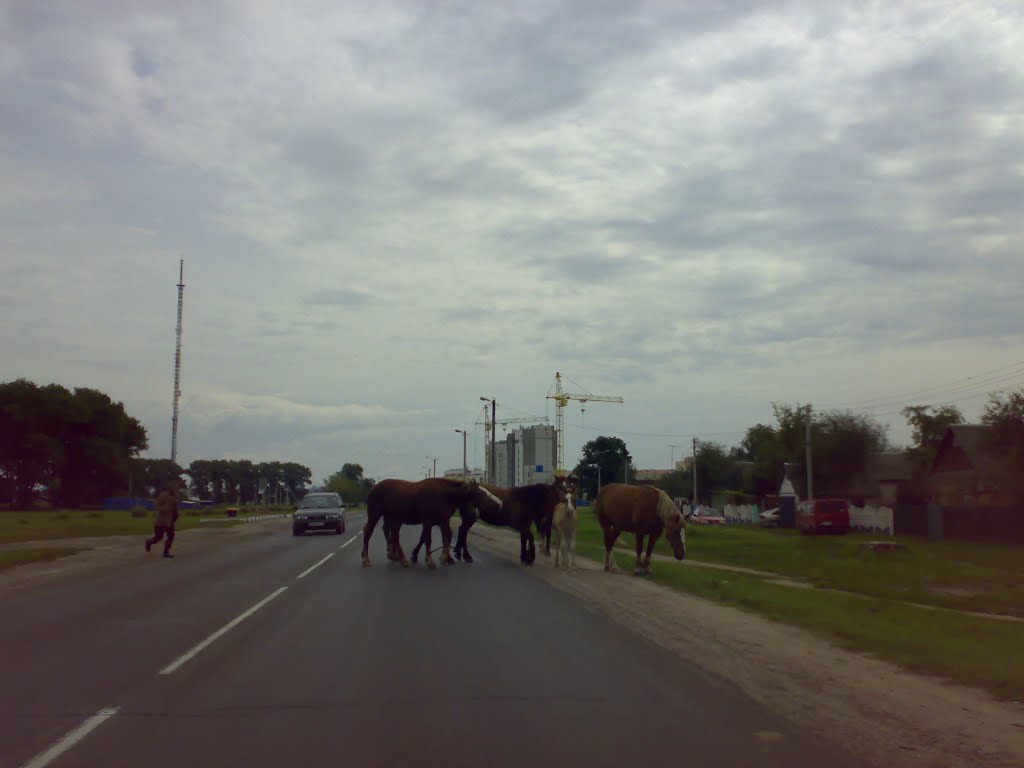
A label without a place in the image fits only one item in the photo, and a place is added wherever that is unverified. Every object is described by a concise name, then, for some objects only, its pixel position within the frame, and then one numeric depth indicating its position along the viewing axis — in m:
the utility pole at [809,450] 59.44
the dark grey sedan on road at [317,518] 40.66
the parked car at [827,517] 50.31
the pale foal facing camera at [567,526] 22.22
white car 63.91
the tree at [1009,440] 39.97
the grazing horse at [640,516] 21.91
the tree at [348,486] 164.38
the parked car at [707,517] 67.86
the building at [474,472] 149.00
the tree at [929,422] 77.69
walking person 26.08
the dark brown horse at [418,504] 22.64
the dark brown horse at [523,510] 24.14
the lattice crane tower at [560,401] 161.88
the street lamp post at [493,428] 79.88
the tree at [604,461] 157.00
